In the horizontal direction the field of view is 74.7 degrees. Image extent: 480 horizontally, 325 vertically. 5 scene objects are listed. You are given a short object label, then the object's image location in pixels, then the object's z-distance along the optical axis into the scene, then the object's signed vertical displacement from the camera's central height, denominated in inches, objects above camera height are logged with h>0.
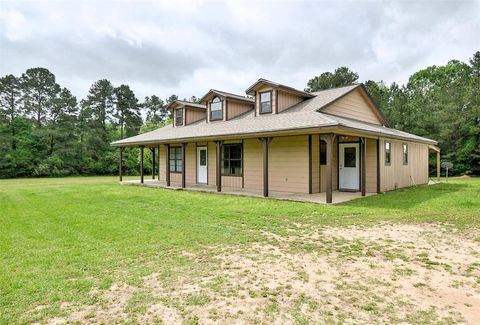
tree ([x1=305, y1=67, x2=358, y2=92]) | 1272.1 +360.2
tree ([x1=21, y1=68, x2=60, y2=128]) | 1158.3 +283.1
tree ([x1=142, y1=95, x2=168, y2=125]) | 1986.8 +374.2
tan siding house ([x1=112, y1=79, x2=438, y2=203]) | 431.5 +33.7
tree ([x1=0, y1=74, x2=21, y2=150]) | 1111.0 +239.0
